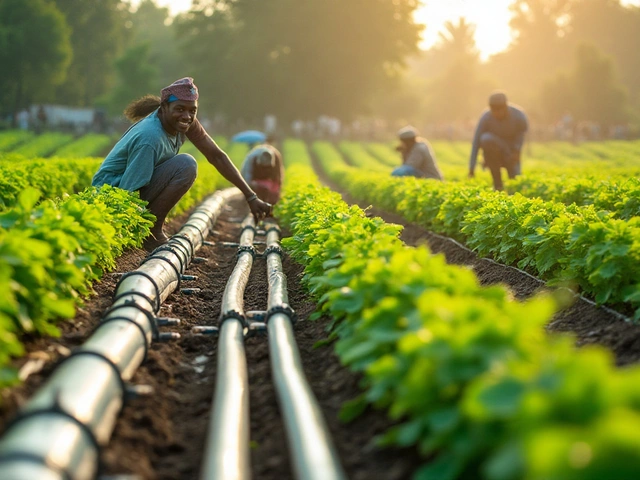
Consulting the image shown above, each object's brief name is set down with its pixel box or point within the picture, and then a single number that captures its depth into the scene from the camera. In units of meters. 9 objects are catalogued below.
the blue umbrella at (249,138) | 28.01
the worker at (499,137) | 13.65
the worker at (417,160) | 14.83
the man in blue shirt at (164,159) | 7.31
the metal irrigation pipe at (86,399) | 2.56
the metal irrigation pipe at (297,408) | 2.75
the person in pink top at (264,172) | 12.44
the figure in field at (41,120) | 45.38
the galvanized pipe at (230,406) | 2.95
